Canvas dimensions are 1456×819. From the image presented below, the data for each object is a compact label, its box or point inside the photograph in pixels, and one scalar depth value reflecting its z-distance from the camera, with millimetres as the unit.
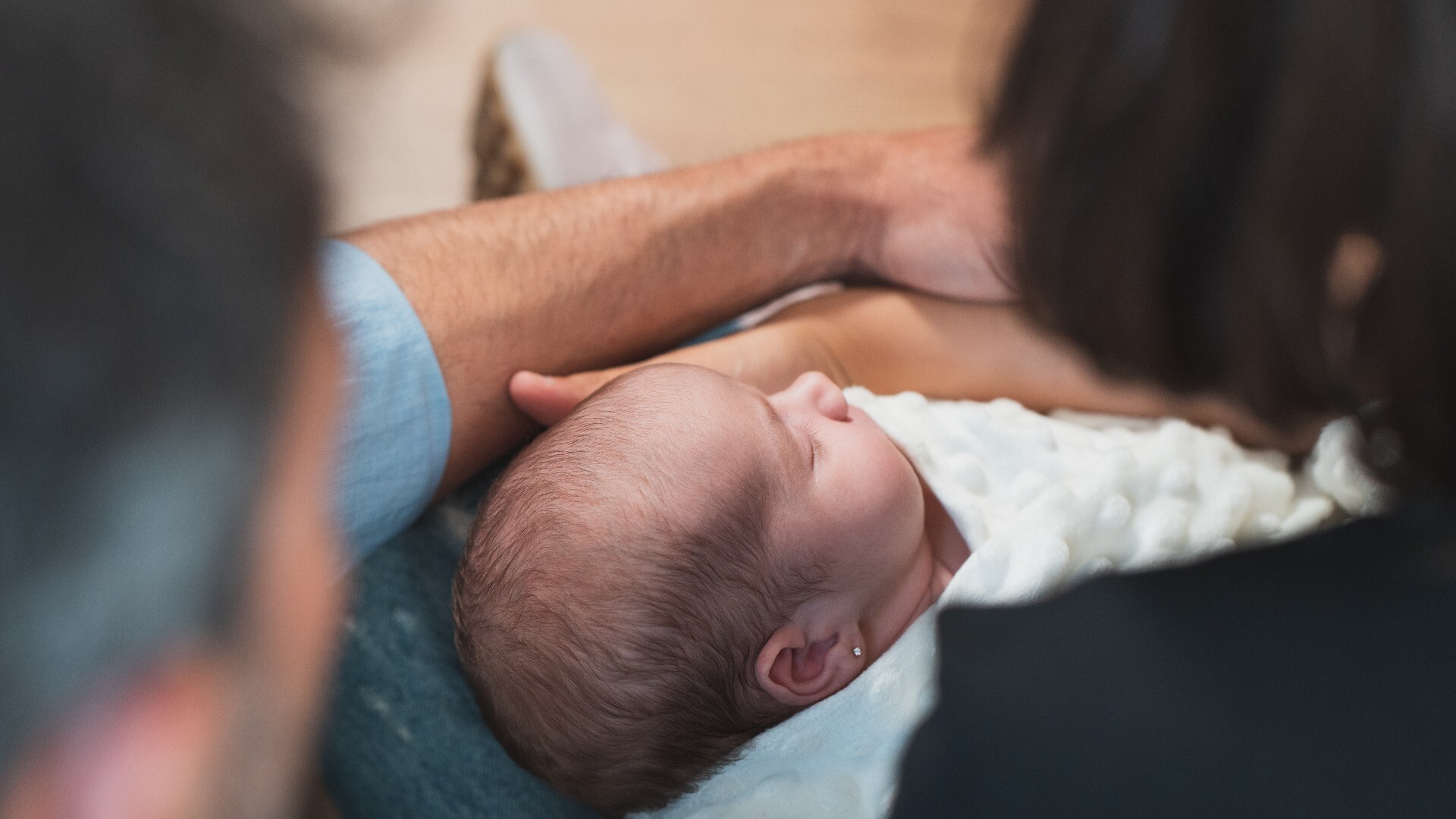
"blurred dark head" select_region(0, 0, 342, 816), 329
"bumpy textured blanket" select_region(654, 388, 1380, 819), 736
